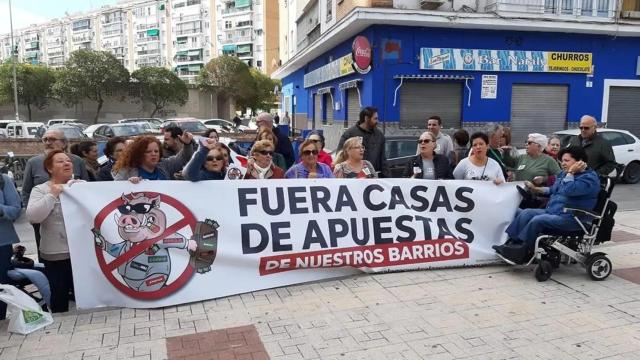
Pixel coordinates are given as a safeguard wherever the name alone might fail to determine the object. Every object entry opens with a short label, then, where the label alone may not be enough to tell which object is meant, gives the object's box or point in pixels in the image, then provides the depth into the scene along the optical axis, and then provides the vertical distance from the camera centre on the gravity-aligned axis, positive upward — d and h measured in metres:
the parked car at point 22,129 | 21.67 -0.73
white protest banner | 4.54 -1.19
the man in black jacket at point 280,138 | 6.69 -0.33
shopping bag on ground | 4.04 -1.61
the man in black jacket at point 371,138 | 6.89 -0.32
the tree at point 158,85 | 46.97 +2.63
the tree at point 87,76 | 43.47 +3.16
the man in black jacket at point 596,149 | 6.56 -0.45
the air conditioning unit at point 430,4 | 15.05 +3.32
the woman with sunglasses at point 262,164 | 5.47 -0.55
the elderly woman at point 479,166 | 5.89 -0.61
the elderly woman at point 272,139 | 6.47 -0.32
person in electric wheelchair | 5.04 -0.87
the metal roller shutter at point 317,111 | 25.14 +0.16
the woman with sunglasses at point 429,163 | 6.00 -0.58
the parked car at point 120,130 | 19.18 -0.65
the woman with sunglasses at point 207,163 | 4.88 -0.51
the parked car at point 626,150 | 13.23 -0.90
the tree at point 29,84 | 43.91 +2.49
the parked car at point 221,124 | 29.96 -0.68
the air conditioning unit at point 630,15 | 17.27 +3.47
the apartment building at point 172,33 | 87.81 +16.53
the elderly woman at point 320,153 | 6.19 -0.52
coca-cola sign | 15.31 +1.85
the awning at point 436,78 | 15.84 +1.18
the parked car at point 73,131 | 17.26 -0.65
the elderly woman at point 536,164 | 6.18 -0.60
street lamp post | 40.44 +2.12
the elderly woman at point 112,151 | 5.66 -0.45
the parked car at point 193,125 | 24.33 -0.57
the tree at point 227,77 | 52.60 +3.84
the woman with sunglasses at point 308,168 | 5.58 -0.60
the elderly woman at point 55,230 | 4.38 -1.03
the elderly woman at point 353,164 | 5.74 -0.57
